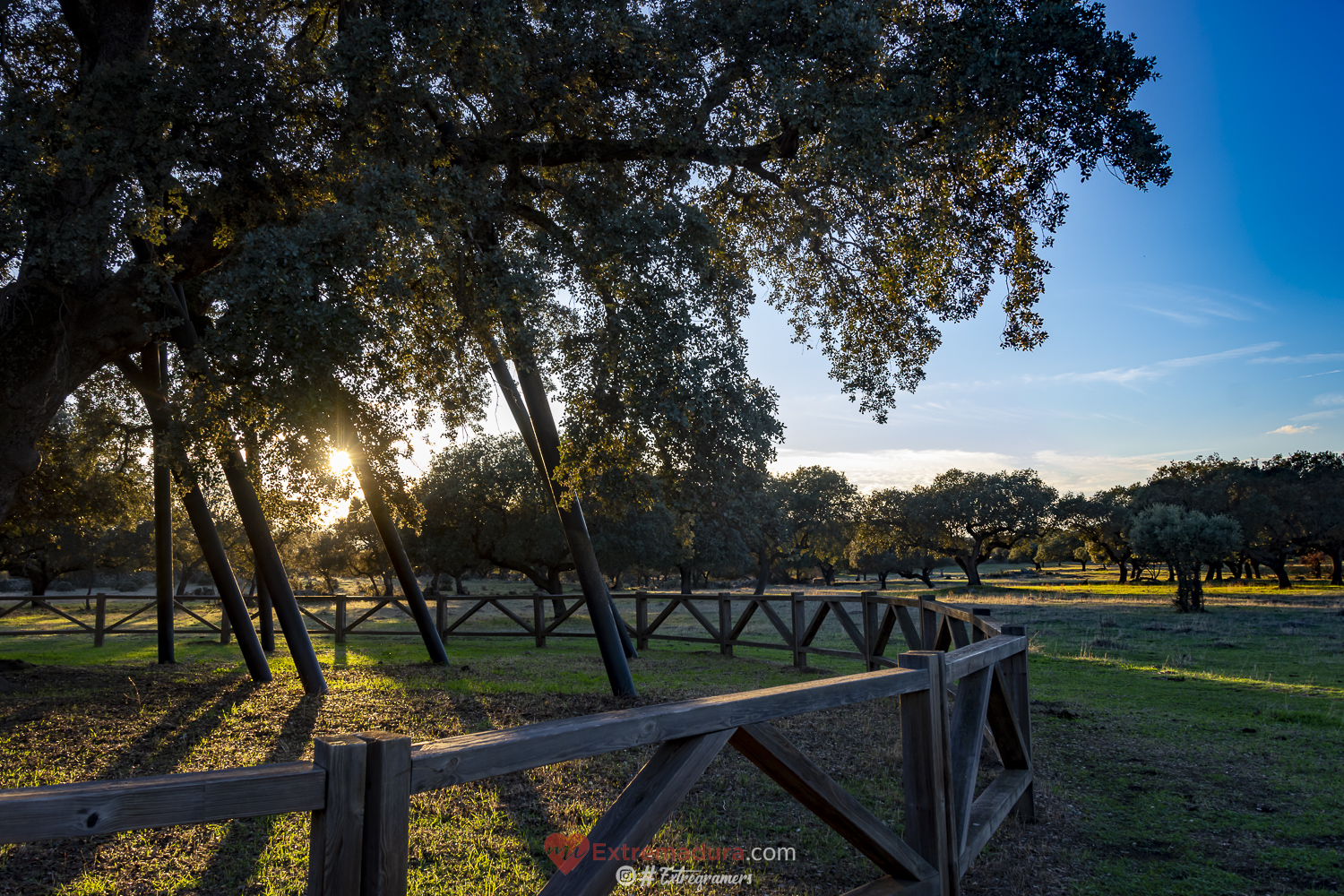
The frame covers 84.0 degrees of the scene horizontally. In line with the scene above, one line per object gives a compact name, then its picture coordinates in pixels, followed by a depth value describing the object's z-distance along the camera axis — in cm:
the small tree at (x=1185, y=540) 2533
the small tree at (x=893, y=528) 4962
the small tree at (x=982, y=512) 4994
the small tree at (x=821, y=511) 4481
